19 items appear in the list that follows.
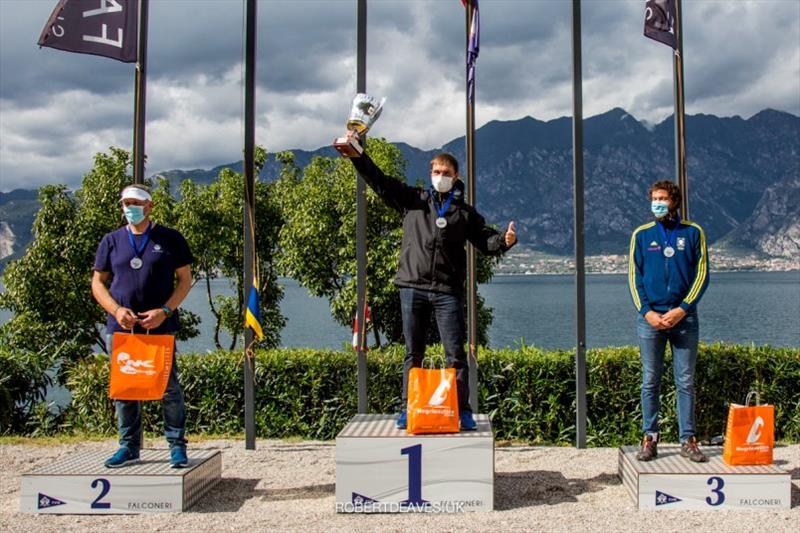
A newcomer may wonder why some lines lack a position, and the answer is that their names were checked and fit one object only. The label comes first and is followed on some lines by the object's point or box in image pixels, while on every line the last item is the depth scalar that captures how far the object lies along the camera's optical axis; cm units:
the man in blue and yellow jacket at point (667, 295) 492
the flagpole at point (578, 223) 632
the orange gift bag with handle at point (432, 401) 465
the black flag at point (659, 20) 624
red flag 623
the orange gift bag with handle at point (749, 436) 471
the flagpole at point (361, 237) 616
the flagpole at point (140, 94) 587
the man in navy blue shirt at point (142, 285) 474
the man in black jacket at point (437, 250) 484
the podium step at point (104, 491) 462
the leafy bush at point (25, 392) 770
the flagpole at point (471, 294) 628
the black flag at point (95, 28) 573
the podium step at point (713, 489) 455
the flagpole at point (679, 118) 623
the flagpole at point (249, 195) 623
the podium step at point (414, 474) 457
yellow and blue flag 612
